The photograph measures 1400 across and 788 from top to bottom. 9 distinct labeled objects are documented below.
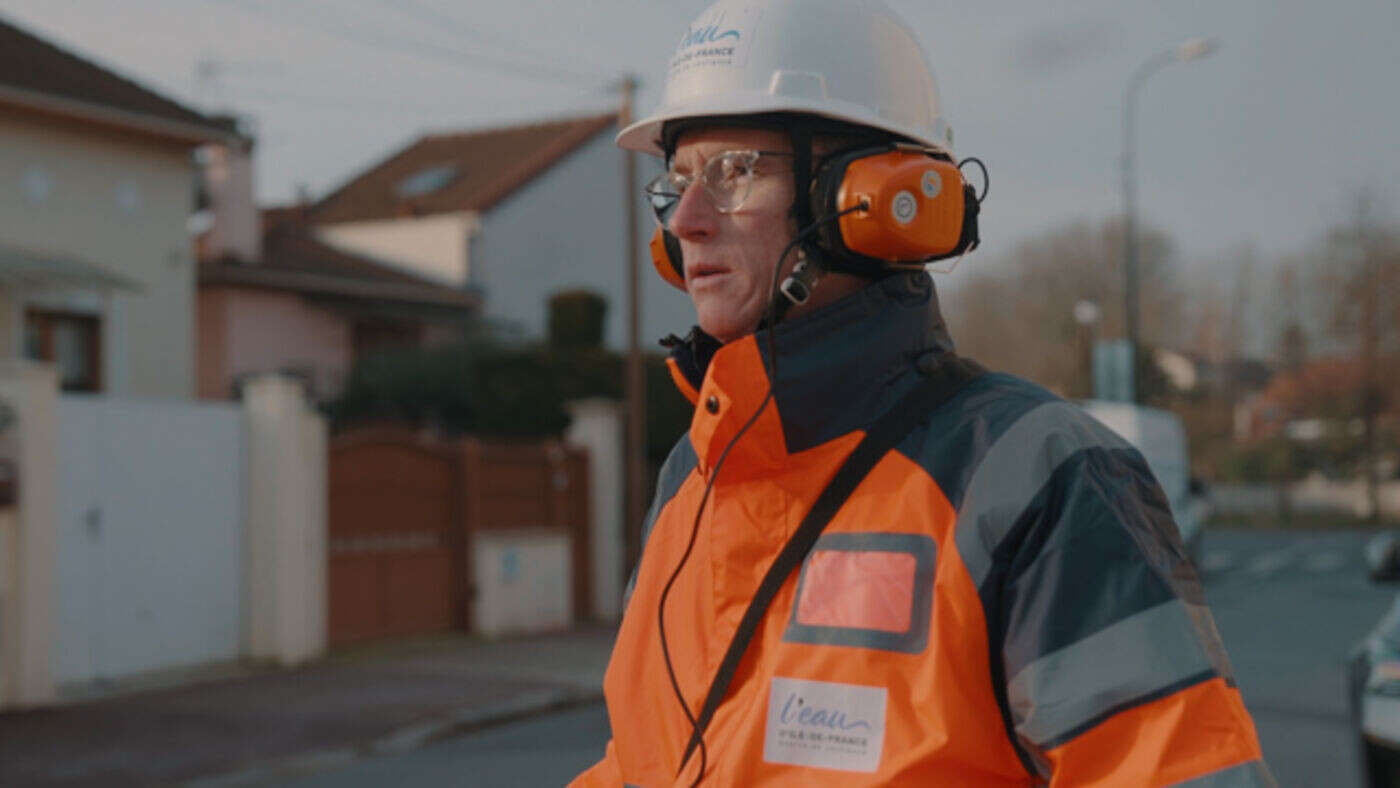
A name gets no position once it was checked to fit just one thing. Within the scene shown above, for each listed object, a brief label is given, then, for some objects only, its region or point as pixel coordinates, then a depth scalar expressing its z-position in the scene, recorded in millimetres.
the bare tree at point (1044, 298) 48781
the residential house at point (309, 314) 26312
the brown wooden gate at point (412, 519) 14555
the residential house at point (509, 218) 31062
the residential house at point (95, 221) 18922
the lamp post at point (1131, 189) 27250
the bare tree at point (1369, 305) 48906
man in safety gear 1451
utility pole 18484
